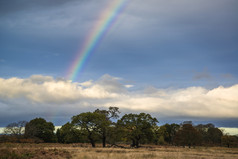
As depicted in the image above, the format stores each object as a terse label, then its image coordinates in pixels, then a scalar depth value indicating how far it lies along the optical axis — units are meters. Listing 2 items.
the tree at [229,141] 94.44
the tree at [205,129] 126.70
